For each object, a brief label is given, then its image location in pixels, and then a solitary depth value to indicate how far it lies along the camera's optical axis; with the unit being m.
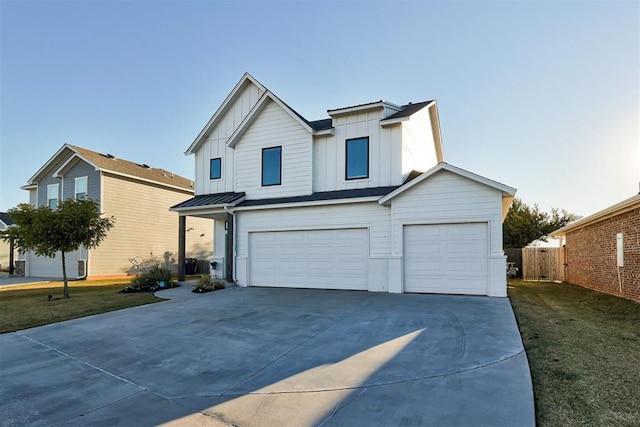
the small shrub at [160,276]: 14.62
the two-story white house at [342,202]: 10.93
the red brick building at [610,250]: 10.17
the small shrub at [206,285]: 13.12
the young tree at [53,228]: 11.95
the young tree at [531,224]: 28.86
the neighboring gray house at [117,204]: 20.05
